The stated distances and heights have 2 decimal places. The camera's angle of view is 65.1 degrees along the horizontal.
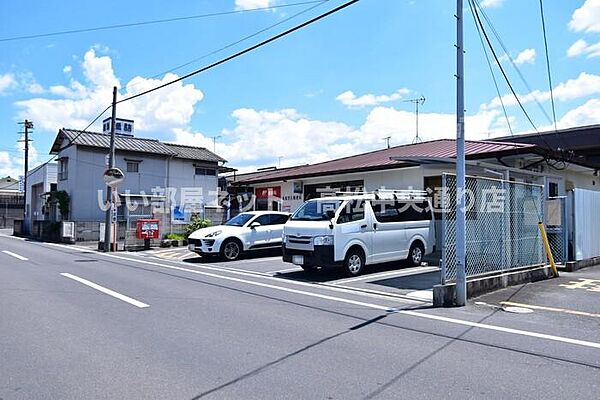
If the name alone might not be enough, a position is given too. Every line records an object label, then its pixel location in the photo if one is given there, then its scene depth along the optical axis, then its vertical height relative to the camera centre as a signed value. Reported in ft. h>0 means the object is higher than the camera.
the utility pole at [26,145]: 141.69 +20.49
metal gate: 38.75 -0.80
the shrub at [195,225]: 74.84 -1.79
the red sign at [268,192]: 70.35 +3.40
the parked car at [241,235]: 49.52 -2.31
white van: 35.29 -1.28
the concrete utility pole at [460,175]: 25.76 +2.24
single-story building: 39.11 +4.82
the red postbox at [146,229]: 65.24 -2.17
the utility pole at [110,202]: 65.72 +1.54
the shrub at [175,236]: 72.64 -3.52
